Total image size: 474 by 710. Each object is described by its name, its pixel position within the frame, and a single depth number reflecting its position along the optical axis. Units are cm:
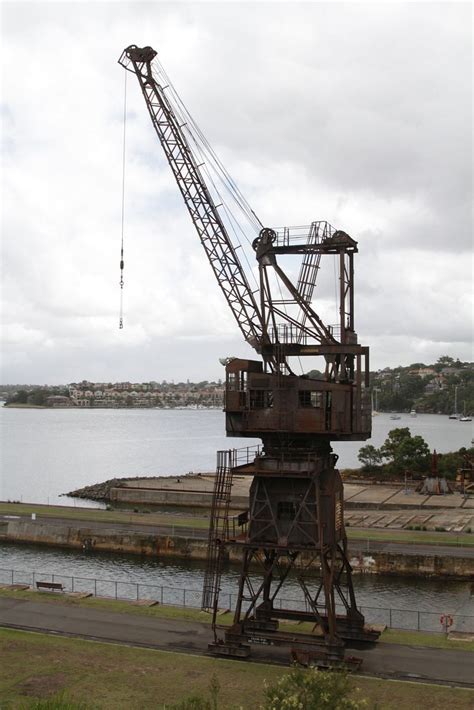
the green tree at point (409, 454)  7788
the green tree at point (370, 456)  8369
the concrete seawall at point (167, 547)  4059
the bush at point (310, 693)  1345
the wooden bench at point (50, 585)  3228
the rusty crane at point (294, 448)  2431
